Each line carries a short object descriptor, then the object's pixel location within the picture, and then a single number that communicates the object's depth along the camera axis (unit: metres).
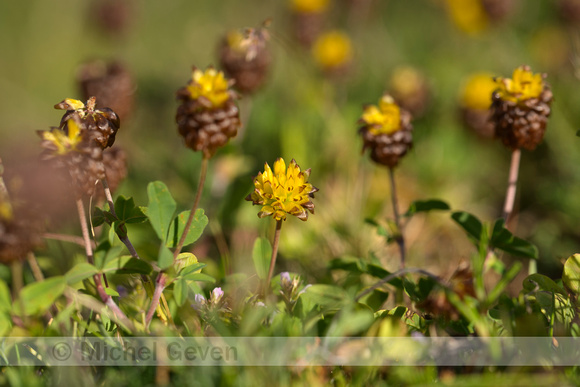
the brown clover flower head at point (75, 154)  0.69
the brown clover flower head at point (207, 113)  0.69
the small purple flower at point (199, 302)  0.70
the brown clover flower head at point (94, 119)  0.69
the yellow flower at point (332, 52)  0.89
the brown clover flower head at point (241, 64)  0.78
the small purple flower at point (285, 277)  0.70
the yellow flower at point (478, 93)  0.80
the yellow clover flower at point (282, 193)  0.70
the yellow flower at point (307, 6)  0.99
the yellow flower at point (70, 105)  0.69
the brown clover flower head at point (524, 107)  0.71
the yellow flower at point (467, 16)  1.03
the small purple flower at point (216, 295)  0.70
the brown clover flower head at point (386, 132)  0.72
